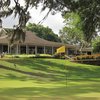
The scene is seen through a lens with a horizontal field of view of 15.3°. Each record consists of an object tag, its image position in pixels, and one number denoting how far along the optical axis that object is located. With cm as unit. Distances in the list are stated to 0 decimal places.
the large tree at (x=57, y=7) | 2314
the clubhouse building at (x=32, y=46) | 6800
